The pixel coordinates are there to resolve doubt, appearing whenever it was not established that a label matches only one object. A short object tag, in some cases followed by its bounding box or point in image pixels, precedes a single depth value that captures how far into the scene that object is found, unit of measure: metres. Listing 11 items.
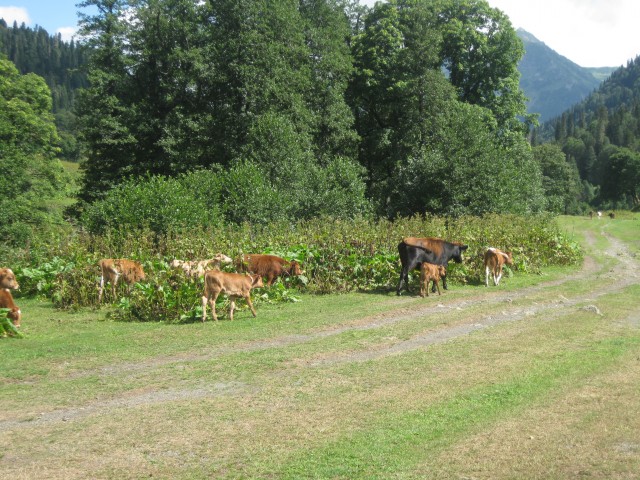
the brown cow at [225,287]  13.19
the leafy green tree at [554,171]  87.56
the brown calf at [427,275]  17.00
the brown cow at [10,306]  12.38
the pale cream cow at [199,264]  14.63
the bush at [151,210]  21.12
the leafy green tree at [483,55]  41.97
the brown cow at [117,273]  15.27
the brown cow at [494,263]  19.45
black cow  17.52
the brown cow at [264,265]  15.92
